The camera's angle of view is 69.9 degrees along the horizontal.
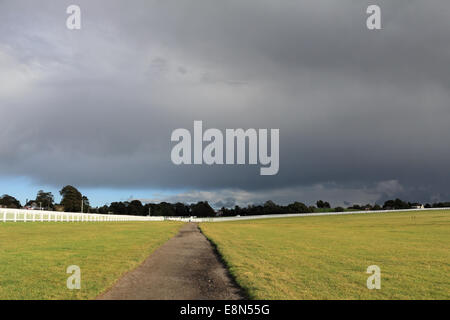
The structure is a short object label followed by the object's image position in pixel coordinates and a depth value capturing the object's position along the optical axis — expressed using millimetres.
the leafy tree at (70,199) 175500
